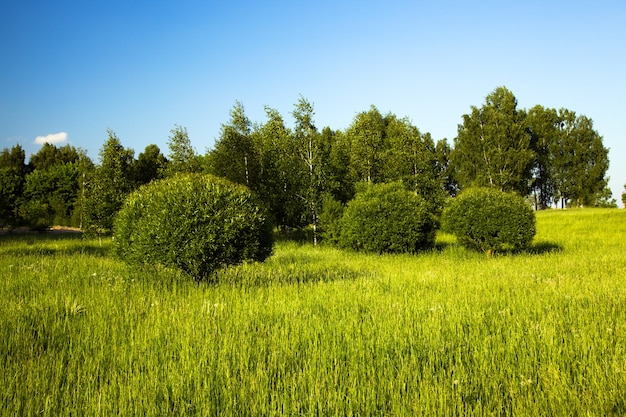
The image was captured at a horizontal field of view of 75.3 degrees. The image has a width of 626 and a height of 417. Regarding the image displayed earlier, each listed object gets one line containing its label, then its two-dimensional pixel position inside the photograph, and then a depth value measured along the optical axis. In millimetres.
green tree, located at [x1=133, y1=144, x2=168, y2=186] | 59088
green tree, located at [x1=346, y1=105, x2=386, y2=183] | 31984
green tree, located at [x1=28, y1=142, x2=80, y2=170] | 68438
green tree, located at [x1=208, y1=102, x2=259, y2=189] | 31625
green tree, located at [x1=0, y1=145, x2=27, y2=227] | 35538
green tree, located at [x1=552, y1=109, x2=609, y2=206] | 58844
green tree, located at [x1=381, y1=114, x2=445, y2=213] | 32531
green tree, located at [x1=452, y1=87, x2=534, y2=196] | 54219
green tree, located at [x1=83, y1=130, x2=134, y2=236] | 27031
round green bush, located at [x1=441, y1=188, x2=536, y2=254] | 18250
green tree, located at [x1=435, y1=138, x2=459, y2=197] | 70562
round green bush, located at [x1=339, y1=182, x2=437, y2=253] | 19641
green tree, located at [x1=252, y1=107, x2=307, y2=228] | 30375
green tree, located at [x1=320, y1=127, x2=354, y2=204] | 29438
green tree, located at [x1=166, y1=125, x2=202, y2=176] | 31859
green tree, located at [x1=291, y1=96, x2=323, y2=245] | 29109
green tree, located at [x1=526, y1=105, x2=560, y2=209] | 61375
